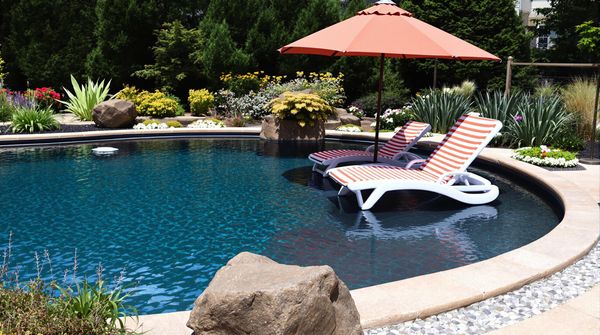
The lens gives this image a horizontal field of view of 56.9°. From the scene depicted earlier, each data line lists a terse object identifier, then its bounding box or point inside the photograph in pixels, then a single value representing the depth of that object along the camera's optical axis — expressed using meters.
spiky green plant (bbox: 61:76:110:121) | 18.50
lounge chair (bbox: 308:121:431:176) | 10.40
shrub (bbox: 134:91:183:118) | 18.59
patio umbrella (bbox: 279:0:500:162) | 8.27
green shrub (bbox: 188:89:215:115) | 19.72
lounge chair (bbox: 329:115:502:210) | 8.00
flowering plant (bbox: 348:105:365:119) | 19.61
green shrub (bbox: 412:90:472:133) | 14.96
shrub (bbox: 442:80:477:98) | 17.21
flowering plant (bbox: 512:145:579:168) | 10.64
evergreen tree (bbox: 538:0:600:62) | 29.08
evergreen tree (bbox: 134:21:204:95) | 21.50
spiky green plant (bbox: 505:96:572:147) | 12.59
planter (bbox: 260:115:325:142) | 14.84
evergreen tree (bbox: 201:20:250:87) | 20.23
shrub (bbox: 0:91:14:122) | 17.11
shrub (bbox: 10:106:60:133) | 15.58
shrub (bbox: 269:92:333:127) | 14.32
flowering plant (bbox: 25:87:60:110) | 18.51
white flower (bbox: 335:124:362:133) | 17.23
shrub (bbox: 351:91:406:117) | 19.89
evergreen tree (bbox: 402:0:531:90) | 21.75
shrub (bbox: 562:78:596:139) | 13.66
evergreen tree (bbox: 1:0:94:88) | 21.19
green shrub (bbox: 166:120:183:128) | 17.45
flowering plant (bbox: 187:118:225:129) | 17.58
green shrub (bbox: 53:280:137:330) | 3.37
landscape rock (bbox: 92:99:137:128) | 16.73
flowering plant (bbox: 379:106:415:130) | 16.36
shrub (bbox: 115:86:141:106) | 19.48
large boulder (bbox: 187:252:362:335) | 3.13
